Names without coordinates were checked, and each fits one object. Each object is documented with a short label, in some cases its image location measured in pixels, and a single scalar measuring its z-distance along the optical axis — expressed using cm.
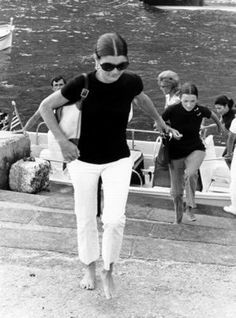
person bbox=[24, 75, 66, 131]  830
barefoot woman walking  396
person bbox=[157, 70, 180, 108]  743
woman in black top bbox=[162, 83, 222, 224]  637
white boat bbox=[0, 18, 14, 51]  3188
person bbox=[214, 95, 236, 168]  860
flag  1024
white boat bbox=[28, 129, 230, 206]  911
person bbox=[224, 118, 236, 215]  697
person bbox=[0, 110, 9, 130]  1099
